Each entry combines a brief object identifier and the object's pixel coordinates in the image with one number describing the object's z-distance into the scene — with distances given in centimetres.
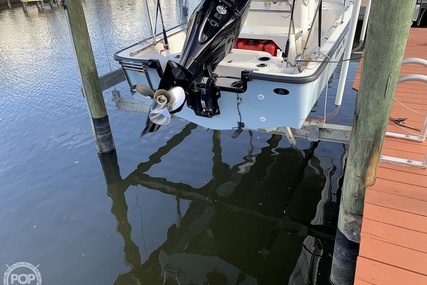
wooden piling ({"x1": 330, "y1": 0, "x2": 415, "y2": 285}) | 233
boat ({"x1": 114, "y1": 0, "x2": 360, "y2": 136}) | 359
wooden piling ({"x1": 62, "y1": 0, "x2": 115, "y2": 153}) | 489
